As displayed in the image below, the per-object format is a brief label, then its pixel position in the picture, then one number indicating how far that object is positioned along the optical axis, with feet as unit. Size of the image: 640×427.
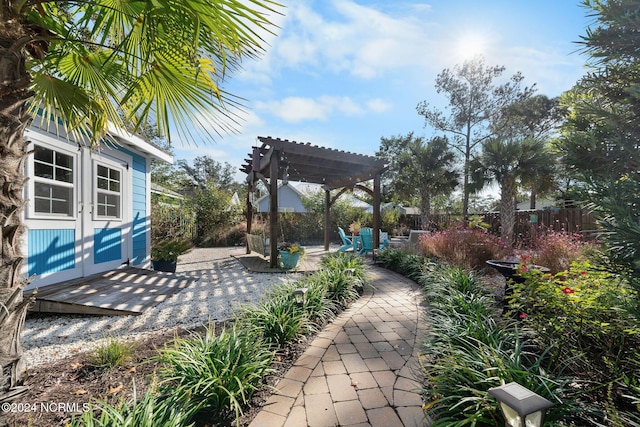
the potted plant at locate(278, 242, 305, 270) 22.02
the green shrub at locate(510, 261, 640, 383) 5.60
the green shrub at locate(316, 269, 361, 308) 12.15
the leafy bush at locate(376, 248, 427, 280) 17.99
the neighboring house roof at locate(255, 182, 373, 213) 52.60
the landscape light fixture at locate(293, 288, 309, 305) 9.76
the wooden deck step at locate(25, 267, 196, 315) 11.29
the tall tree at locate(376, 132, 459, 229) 41.96
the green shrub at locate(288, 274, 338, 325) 9.95
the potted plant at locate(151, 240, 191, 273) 20.72
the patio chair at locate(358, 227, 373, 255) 29.81
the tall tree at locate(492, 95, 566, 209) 52.60
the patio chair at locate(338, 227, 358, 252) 30.22
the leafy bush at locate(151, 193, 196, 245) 29.86
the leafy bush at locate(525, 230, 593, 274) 14.37
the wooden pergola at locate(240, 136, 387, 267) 20.56
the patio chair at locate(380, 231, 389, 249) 32.61
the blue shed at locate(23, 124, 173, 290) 12.71
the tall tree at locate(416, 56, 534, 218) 55.42
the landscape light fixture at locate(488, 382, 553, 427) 3.11
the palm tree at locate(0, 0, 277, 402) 3.98
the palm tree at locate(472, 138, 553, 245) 29.37
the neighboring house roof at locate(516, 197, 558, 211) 83.09
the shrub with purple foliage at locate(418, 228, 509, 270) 18.85
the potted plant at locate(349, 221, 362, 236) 42.23
